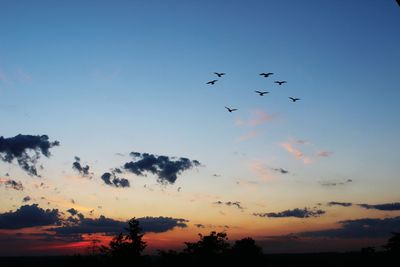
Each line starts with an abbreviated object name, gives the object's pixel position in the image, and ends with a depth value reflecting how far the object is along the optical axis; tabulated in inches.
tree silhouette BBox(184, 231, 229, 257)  2060.8
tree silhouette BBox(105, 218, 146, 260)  1893.5
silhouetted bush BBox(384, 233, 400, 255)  2468.0
